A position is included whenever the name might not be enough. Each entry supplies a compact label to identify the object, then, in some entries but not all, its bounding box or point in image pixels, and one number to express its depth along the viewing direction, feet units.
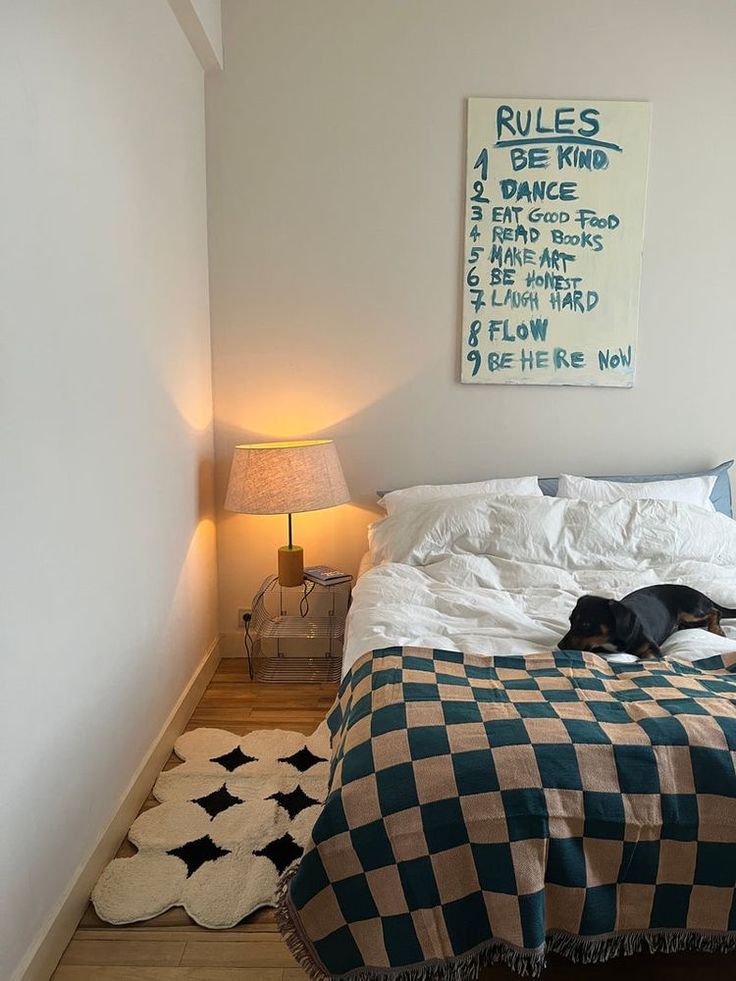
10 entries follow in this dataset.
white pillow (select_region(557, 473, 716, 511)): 9.96
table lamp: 9.59
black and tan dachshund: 6.17
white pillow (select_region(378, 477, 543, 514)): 10.19
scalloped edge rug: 5.94
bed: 4.39
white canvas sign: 10.23
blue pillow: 10.36
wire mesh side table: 10.39
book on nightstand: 10.18
